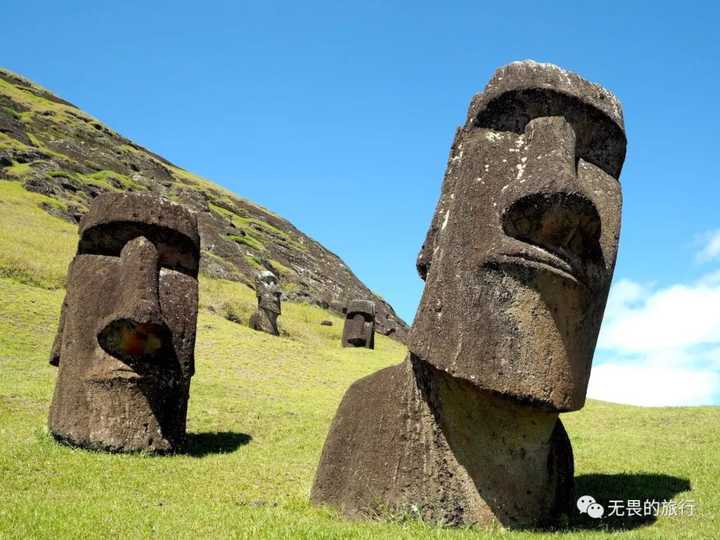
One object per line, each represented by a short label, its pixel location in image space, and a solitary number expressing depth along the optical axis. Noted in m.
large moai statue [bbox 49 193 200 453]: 9.67
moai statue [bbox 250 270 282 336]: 31.50
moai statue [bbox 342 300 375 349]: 33.38
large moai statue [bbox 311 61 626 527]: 5.71
